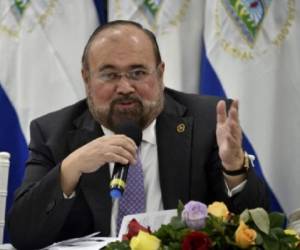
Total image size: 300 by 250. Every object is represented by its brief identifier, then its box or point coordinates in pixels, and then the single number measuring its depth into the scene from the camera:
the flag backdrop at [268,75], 5.95
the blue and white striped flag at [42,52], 6.36
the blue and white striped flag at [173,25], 6.18
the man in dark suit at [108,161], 4.12
